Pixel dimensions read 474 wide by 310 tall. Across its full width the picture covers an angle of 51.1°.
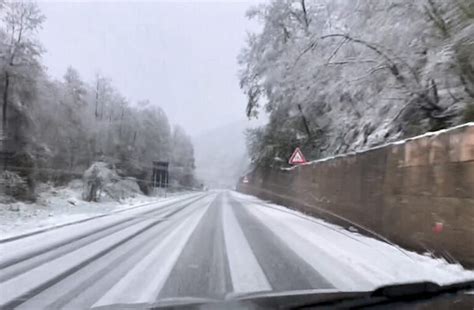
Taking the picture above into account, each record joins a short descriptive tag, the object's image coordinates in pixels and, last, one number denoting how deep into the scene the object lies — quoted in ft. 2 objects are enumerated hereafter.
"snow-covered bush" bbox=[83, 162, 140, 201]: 111.45
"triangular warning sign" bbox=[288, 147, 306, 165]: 83.99
